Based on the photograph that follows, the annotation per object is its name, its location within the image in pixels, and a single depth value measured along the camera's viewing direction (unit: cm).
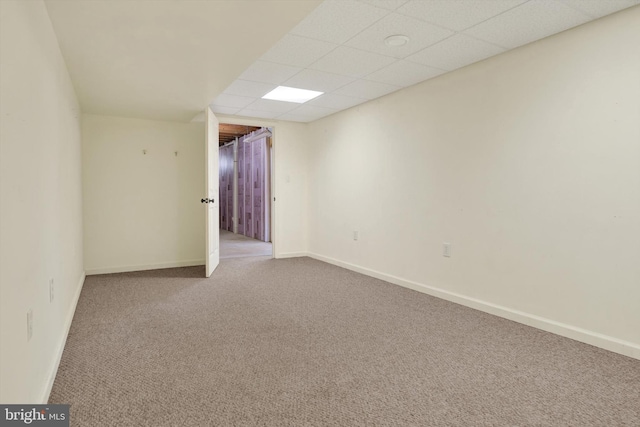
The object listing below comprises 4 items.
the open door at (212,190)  424
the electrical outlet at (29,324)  144
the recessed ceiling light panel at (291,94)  392
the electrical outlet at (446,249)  337
